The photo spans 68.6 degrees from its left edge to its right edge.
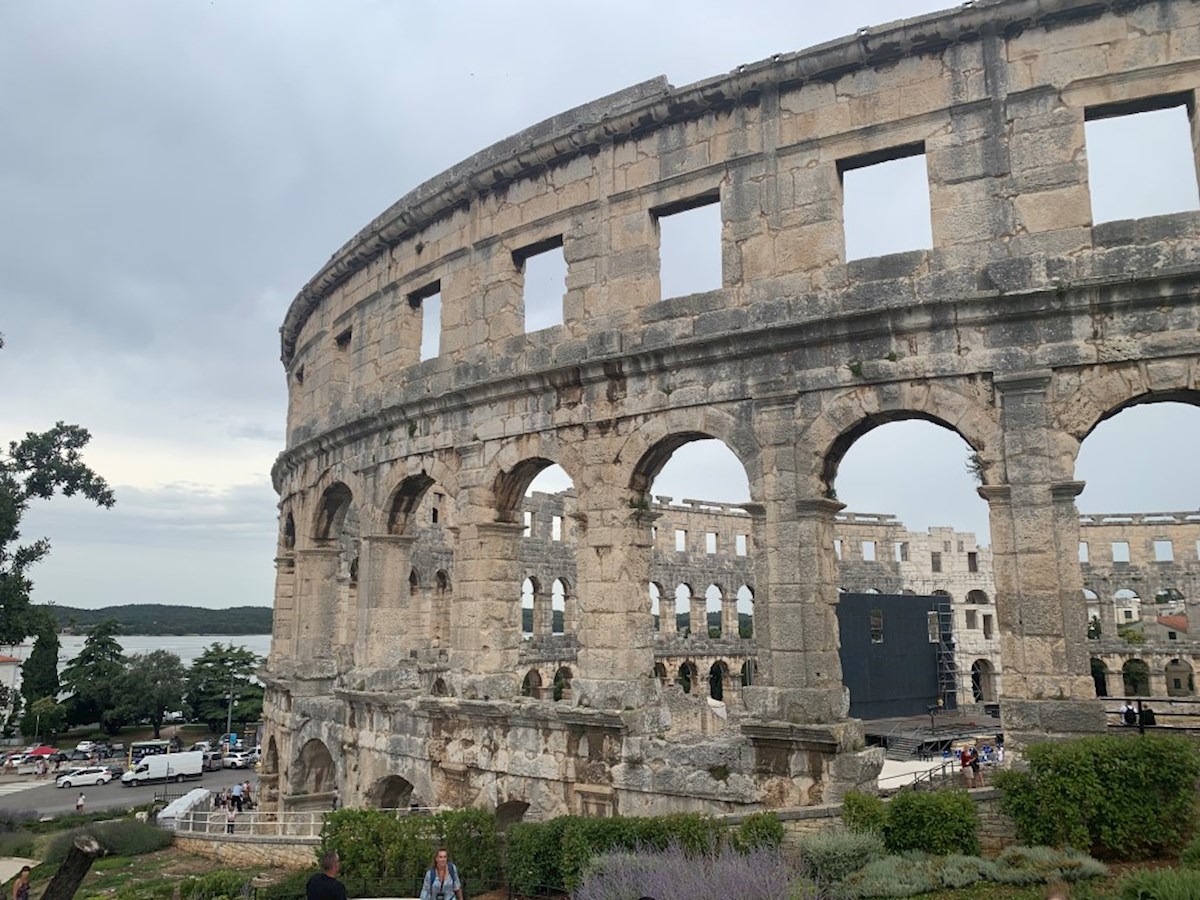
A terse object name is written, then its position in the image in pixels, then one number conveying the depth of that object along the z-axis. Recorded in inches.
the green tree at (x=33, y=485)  1175.0
